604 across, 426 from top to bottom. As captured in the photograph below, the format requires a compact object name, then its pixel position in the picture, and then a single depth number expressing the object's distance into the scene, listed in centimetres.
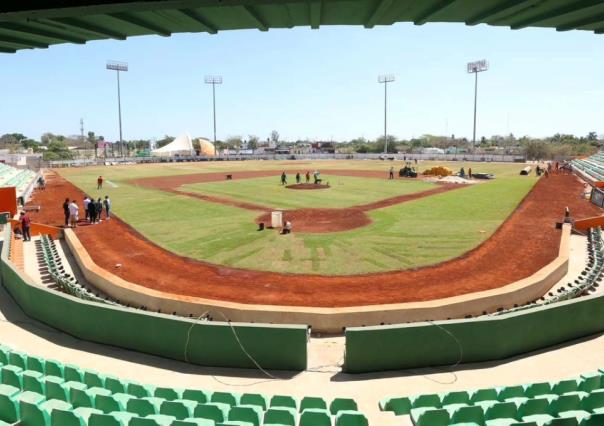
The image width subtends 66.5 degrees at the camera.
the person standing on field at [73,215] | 2735
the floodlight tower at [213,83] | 12119
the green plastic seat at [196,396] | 805
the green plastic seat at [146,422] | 630
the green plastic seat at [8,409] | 701
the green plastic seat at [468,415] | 679
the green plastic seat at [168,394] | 809
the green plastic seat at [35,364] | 908
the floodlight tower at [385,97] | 11100
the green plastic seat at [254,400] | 788
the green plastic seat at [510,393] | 792
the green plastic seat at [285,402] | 778
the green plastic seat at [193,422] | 625
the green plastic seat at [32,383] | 795
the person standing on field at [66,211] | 2773
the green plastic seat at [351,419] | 673
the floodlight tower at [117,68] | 10156
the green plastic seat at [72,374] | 880
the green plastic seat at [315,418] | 676
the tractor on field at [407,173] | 5738
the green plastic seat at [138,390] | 815
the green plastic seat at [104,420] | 634
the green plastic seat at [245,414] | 692
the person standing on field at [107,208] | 2970
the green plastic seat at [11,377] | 812
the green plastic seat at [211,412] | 700
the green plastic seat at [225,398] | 796
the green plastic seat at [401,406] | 812
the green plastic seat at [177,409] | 703
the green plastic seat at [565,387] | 788
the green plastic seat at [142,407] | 715
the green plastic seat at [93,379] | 842
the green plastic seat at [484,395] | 787
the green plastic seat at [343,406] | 774
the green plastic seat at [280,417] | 682
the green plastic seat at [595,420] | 620
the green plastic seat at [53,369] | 895
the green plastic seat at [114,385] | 827
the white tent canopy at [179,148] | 12675
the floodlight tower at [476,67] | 9838
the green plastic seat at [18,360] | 931
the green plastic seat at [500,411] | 687
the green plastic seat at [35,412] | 667
